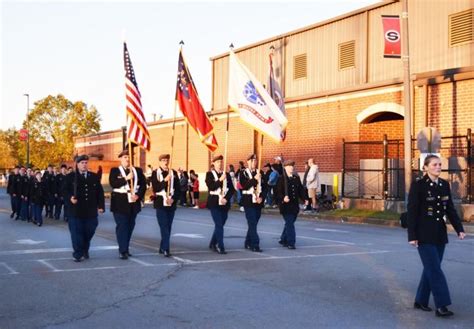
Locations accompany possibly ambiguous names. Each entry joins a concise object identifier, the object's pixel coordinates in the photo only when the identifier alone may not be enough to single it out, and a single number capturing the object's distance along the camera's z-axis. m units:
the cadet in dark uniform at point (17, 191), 22.86
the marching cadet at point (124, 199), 12.04
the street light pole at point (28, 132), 65.27
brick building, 24.72
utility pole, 21.28
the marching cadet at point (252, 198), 13.24
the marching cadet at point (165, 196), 12.45
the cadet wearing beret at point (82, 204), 11.78
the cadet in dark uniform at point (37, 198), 20.66
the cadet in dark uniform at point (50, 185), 22.06
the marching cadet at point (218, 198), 12.98
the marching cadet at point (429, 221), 7.66
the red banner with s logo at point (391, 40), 21.47
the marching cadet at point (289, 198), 13.75
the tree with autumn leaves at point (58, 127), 68.81
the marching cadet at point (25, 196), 22.14
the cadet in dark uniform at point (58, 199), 21.64
